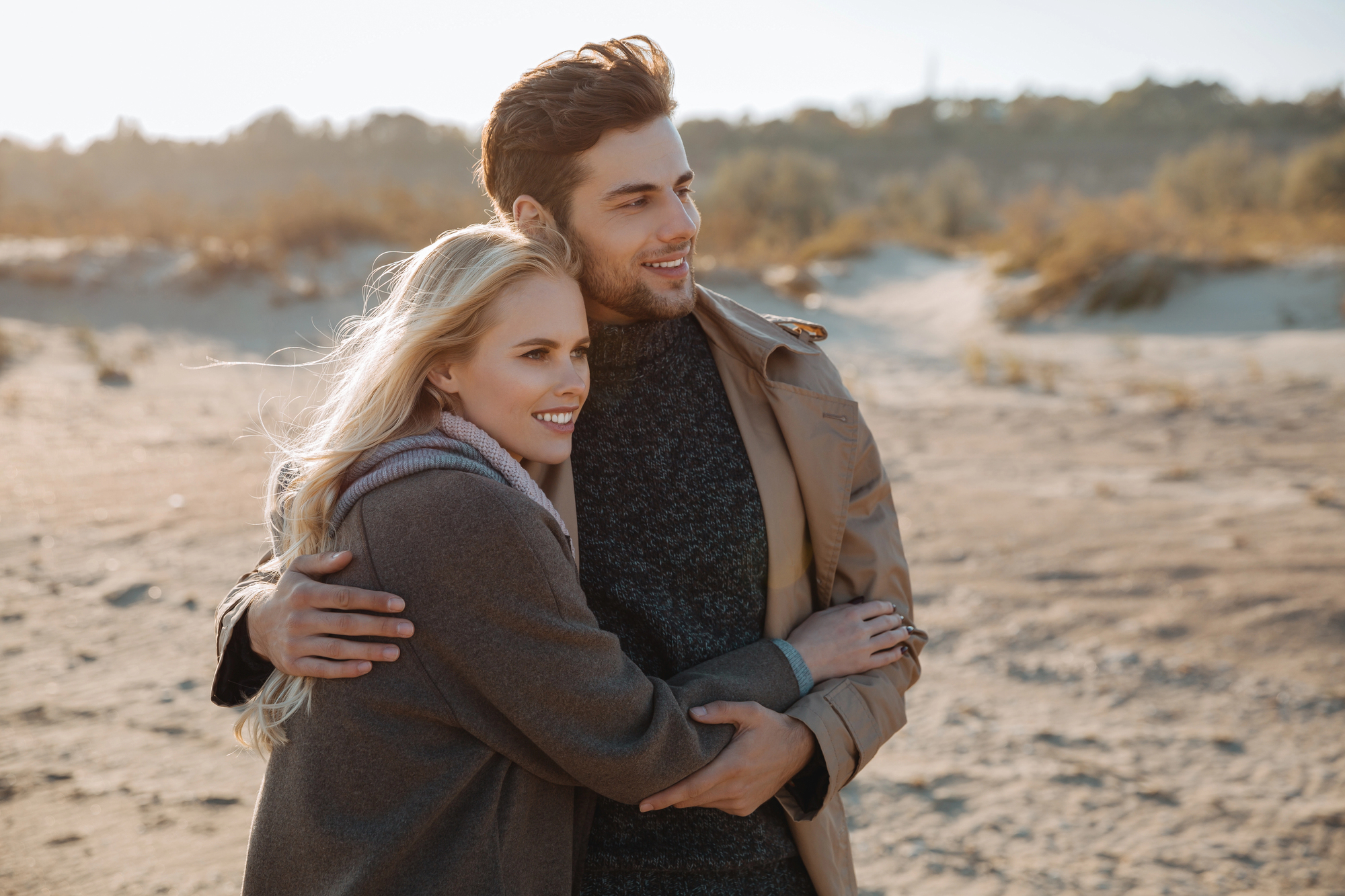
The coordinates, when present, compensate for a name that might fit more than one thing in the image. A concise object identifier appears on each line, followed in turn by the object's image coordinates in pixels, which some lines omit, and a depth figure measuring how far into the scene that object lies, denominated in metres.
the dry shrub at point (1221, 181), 23.66
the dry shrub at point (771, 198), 22.02
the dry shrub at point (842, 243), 19.50
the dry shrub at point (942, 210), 25.62
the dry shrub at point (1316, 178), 22.36
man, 1.74
